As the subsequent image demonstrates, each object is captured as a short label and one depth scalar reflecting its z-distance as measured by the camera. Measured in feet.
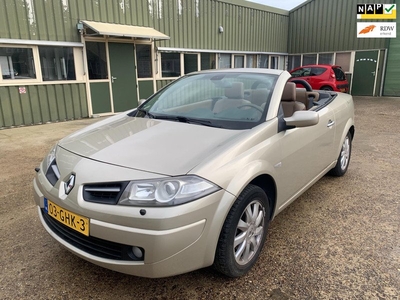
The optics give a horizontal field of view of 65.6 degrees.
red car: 38.96
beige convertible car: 5.67
